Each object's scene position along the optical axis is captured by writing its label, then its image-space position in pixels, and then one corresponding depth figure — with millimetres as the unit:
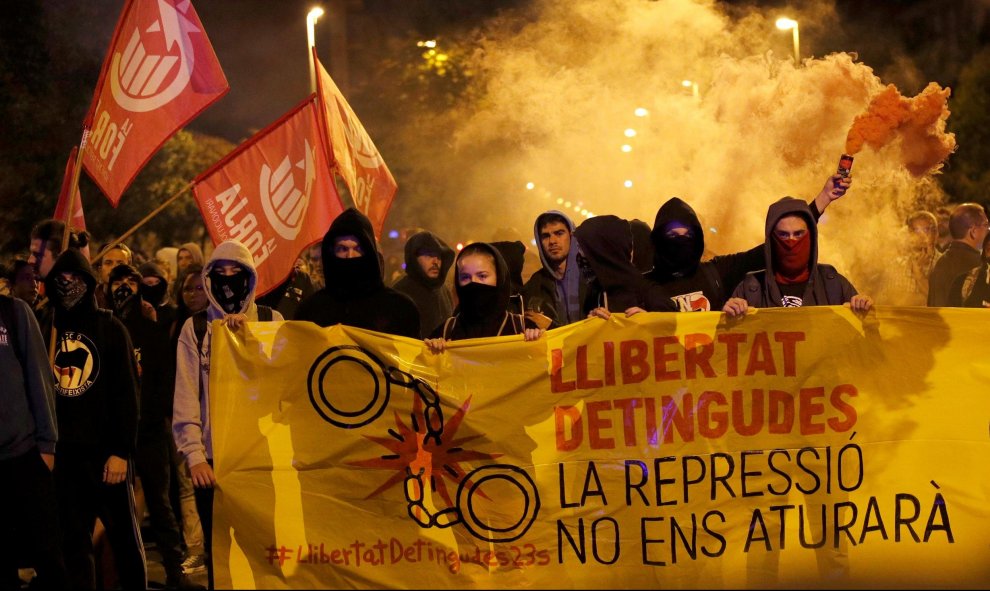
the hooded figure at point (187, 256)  9132
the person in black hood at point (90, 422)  5531
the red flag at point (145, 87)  7941
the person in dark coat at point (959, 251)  8758
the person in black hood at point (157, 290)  7578
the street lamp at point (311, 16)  16523
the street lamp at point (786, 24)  11953
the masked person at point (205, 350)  5328
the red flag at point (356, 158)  8812
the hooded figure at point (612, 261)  5688
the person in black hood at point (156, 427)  6715
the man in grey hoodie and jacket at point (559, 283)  6418
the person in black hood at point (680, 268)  5750
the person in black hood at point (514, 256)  7191
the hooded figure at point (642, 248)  6961
